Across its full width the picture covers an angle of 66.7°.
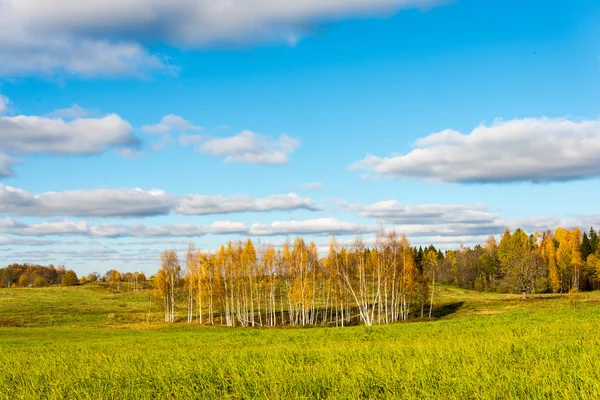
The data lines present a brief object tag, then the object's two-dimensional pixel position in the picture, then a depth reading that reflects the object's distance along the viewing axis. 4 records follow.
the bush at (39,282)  181.88
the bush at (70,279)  158.50
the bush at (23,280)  195.88
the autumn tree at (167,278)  83.12
